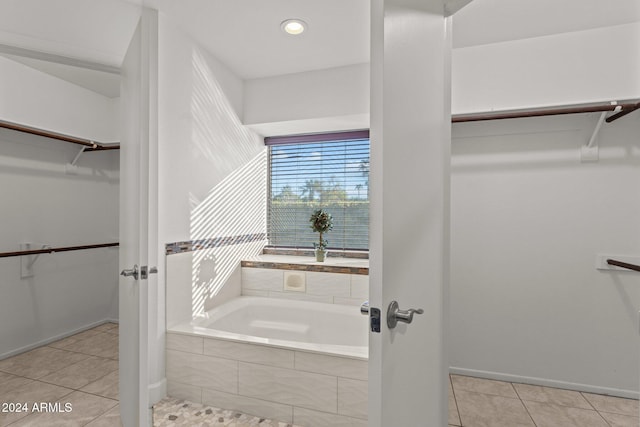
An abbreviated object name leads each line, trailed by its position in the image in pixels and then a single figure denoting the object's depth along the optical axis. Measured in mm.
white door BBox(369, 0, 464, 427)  765
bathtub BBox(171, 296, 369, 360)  2258
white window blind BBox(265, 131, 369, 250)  2957
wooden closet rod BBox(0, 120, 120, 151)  2043
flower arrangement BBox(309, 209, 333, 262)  2832
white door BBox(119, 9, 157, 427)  1255
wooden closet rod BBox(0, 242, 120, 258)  2191
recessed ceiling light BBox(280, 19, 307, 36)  2002
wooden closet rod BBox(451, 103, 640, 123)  1784
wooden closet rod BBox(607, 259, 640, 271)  1739
